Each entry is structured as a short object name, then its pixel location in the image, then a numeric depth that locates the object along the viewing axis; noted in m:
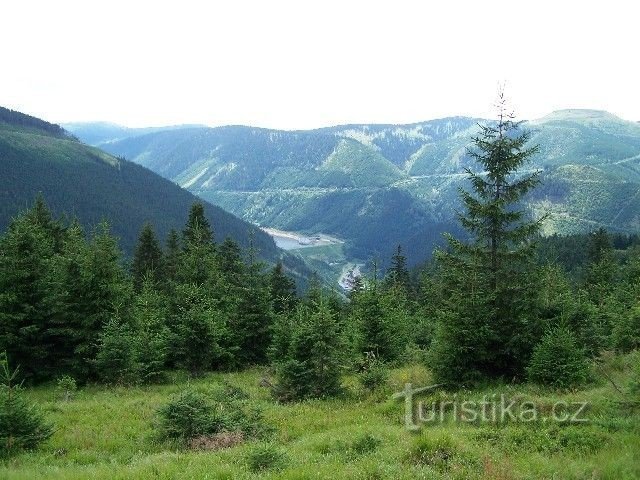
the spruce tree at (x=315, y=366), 18.94
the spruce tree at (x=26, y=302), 23.56
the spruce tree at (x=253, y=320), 29.86
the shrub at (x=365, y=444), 11.31
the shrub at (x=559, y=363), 15.41
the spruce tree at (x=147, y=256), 52.56
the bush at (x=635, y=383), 11.58
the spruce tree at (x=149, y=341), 23.51
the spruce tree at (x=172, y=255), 51.08
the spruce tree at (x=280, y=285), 48.41
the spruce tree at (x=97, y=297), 24.52
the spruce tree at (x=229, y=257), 39.06
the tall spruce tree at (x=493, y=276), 17.17
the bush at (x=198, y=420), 13.42
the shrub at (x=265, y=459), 10.10
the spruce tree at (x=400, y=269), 68.31
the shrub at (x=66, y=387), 20.86
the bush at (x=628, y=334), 19.82
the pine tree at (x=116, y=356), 21.84
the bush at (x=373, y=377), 18.91
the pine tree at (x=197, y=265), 35.34
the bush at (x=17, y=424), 12.10
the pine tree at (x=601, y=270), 43.61
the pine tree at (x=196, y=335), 25.02
